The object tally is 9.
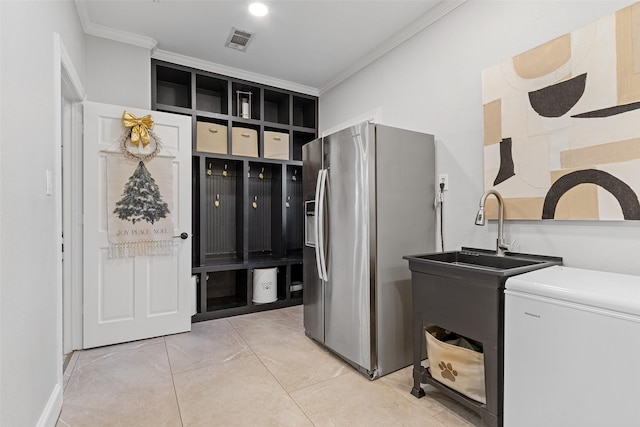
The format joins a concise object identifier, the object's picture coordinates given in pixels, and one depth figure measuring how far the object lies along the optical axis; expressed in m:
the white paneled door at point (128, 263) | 2.75
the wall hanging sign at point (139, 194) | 2.82
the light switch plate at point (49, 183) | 1.75
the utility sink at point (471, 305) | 1.60
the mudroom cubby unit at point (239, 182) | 3.52
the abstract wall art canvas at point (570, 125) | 1.59
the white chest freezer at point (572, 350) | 1.18
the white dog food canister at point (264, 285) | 3.69
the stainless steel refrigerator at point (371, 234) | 2.25
